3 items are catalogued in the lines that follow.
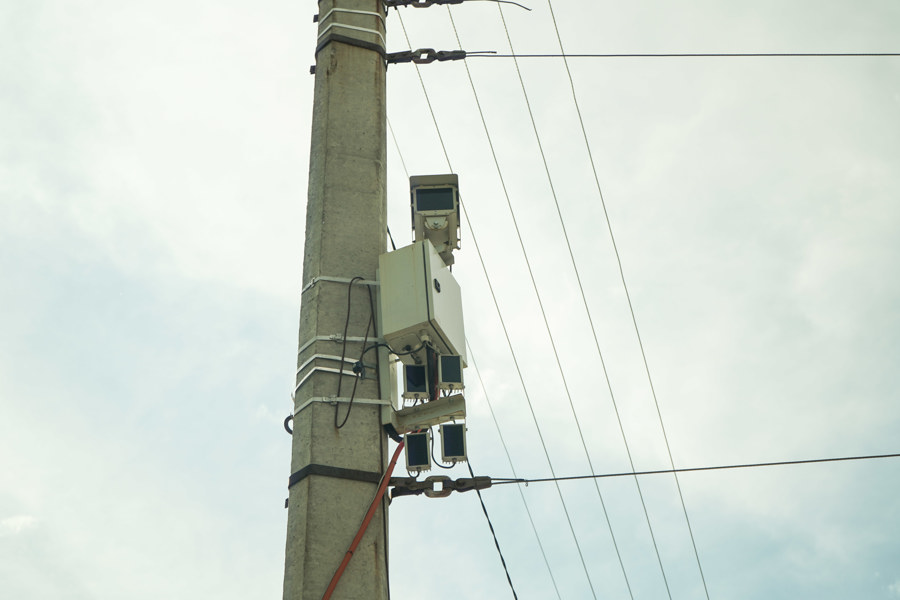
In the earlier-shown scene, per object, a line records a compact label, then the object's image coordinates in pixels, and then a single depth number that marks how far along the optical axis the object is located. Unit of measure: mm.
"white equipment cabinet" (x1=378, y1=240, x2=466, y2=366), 15937
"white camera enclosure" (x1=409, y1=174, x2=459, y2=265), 18141
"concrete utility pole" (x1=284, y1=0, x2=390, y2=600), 14117
